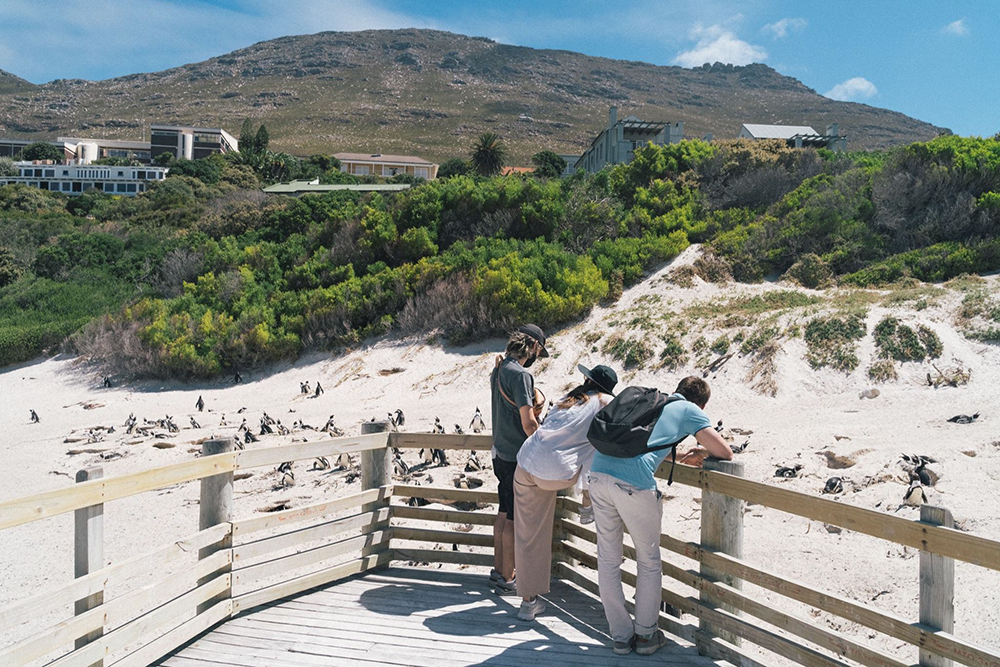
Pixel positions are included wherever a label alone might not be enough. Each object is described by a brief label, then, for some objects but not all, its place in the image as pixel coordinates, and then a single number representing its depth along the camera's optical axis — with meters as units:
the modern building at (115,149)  100.56
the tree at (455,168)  59.44
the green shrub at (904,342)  12.05
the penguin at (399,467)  9.73
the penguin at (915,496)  7.07
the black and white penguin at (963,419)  9.68
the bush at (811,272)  16.89
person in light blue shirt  4.09
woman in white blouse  4.48
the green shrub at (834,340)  12.40
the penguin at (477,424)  11.66
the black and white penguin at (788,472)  8.90
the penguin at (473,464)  9.82
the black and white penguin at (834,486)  8.15
